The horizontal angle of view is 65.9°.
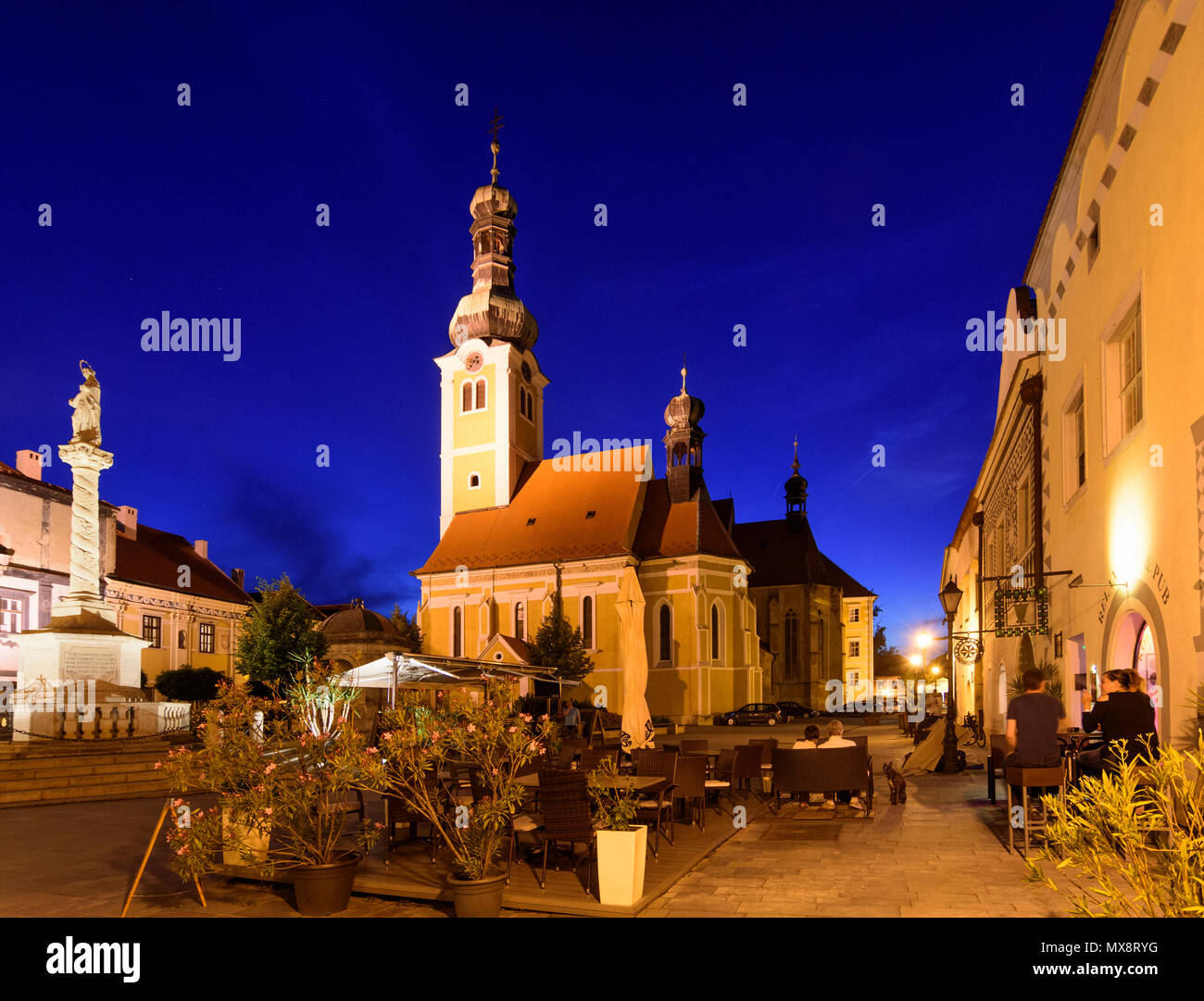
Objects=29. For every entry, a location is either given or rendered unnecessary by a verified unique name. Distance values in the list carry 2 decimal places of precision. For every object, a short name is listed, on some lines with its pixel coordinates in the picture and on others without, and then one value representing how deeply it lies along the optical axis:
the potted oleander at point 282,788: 7.26
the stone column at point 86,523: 23.11
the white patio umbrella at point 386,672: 16.25
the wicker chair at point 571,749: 13.89
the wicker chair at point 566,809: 8.41
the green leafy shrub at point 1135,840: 3.23
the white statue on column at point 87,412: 23.22
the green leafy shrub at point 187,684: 32.38
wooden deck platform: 7.49
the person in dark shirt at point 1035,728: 9.38
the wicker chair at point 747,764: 13.22
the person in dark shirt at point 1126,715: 8.56
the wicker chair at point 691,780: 11.12
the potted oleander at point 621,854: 7.26
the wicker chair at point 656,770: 10.99
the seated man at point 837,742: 12.34
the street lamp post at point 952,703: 17.55
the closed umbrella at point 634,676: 16.20
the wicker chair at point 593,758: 12.40
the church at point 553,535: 47.78
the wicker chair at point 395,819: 9.73
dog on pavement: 13.10
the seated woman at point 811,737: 12.38
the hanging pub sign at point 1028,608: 15.70
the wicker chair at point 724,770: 13.38
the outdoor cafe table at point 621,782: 8.60
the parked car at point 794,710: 50.15
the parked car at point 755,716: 44.41
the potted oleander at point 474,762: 7.15
